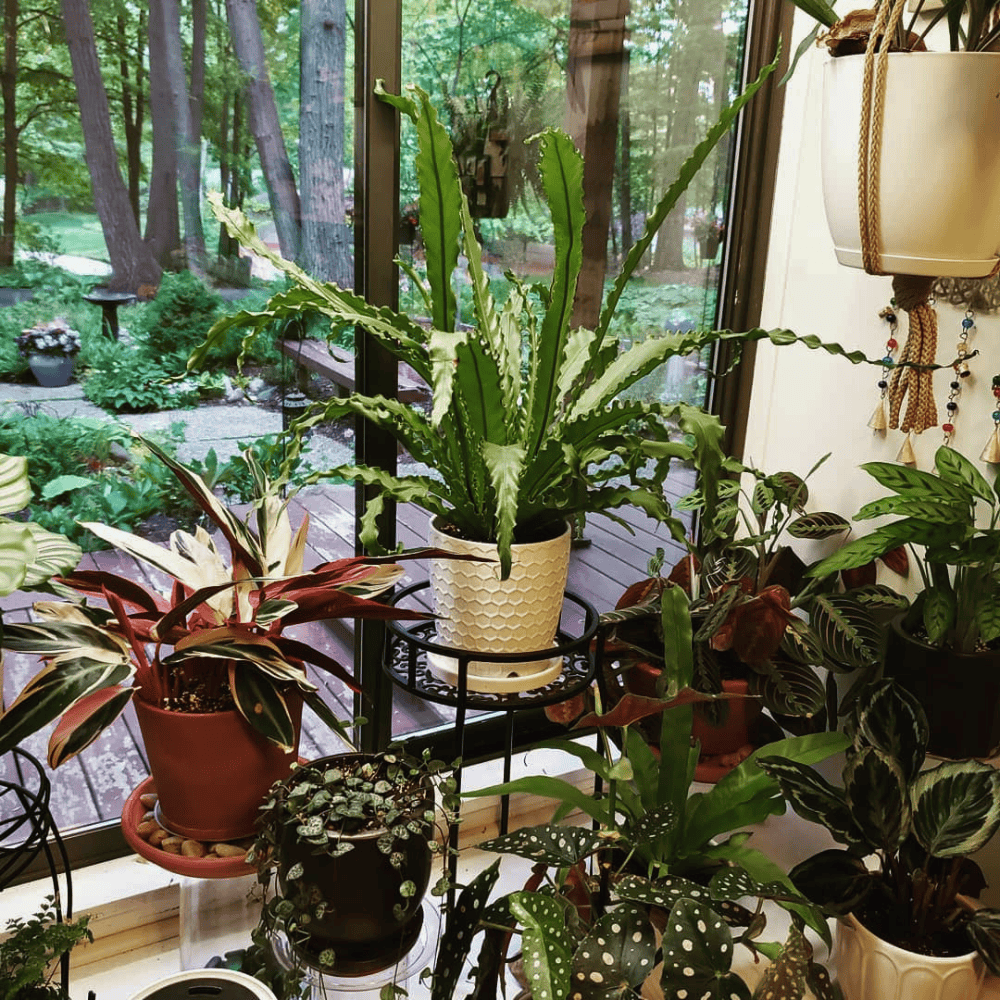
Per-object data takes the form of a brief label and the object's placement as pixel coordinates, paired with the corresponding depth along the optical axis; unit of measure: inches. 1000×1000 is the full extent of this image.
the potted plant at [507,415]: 54.2
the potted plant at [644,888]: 47.6
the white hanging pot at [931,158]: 52.1
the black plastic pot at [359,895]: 49.6
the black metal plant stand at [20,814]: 54.4
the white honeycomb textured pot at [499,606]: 56.2
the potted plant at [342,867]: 49.5
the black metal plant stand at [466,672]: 57.4
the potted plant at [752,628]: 68.7
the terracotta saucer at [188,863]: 51.4
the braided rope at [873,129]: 52.1
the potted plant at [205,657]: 47.6
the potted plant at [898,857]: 55.4
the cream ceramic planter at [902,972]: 55.6
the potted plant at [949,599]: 60.3
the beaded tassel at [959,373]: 67.8
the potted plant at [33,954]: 46.2
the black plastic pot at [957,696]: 60.6
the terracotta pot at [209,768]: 50.2
